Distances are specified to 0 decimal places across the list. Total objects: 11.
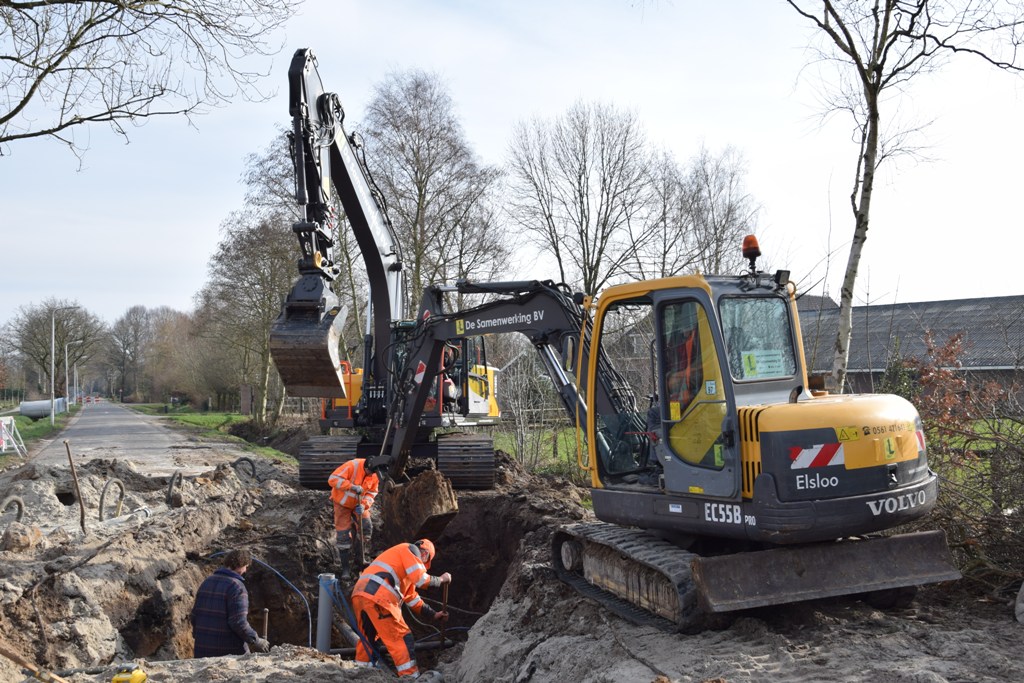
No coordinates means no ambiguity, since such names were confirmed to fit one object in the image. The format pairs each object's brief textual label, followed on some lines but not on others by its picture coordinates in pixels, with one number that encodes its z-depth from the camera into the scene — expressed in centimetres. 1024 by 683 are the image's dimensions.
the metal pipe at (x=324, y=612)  913
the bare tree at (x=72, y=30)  858
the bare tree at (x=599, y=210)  2384
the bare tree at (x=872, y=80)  988
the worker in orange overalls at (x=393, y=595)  769
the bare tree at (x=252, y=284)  2909
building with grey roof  1852
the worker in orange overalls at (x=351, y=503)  1041
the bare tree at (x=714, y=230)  2486
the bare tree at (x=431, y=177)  2628
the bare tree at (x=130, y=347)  10094
